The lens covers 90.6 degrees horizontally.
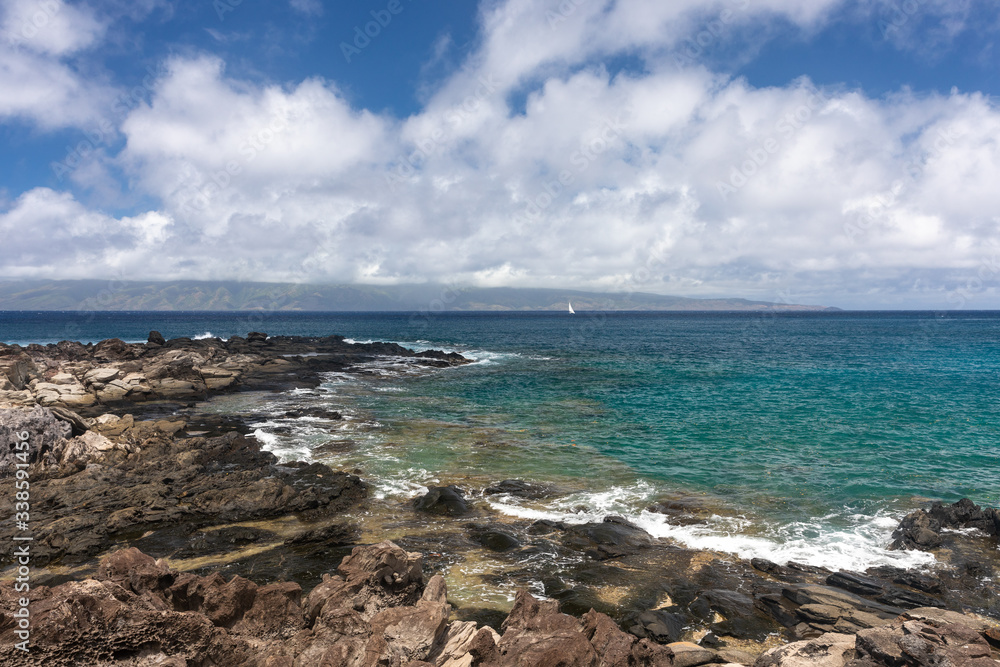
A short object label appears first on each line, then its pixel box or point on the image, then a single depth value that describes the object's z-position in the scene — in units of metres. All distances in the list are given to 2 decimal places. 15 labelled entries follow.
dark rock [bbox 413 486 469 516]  17.32
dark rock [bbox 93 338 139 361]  54.34
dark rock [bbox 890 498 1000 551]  14.93
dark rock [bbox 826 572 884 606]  12.32
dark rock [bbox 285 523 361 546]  14.84
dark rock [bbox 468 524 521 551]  14.55
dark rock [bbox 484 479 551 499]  19.20
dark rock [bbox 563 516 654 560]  14.38
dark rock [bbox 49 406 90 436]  22.30
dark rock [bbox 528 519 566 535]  15.71
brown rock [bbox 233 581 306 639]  8.81
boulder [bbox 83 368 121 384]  39.47
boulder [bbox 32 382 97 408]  31.69
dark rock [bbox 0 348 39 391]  32.75
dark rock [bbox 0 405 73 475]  19.27
